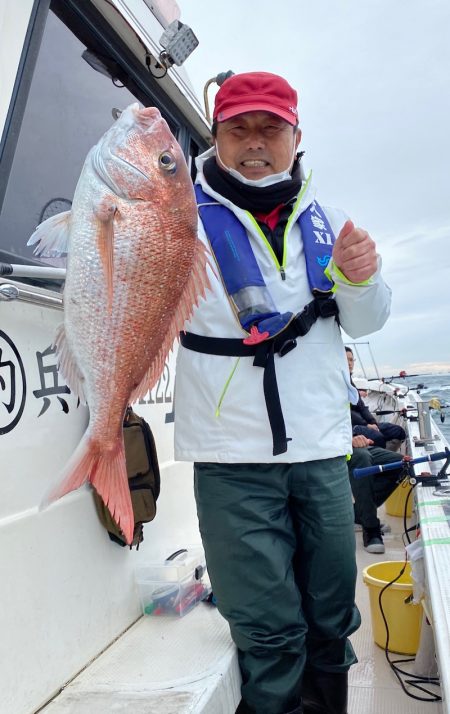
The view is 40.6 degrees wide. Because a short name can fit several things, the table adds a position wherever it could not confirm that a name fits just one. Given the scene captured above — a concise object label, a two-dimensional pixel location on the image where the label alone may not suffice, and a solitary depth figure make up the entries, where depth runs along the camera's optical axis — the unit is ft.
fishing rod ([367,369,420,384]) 40.34
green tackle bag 8.13
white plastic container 8.50
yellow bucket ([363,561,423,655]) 10.84
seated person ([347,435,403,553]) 17.06
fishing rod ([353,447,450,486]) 11.32
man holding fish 6.56
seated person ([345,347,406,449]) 22.00
